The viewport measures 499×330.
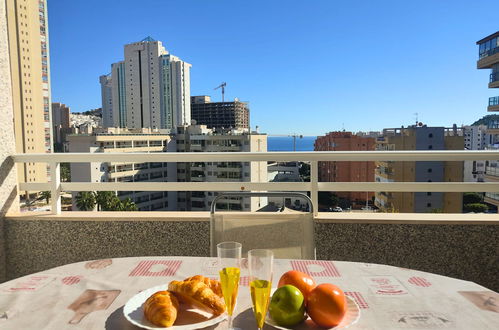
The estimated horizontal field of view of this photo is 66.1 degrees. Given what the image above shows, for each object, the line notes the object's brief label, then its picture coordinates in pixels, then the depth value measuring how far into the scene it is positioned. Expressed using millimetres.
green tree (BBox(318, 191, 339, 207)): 23566
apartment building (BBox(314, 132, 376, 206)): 26688
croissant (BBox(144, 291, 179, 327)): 700
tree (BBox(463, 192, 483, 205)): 21845
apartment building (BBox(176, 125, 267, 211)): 26953
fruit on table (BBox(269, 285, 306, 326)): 689
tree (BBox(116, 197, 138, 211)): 21055
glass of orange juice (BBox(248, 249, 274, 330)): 598
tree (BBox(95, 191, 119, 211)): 22562
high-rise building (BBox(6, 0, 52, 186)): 26719
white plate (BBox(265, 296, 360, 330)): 701
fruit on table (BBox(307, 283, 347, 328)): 692
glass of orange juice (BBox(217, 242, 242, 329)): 626
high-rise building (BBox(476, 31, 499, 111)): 21703
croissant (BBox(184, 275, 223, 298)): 778
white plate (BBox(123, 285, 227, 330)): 704
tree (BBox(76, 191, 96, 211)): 21766
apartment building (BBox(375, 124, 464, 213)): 20875
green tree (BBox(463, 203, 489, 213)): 20445
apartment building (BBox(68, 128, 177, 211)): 27156
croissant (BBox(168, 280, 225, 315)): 732
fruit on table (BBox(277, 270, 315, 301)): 752
